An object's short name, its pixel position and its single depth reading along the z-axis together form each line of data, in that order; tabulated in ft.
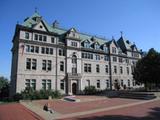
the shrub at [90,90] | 130.54
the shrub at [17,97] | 94.30
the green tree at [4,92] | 167.97
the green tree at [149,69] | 116.06
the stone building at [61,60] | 111.75
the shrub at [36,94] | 94.32
